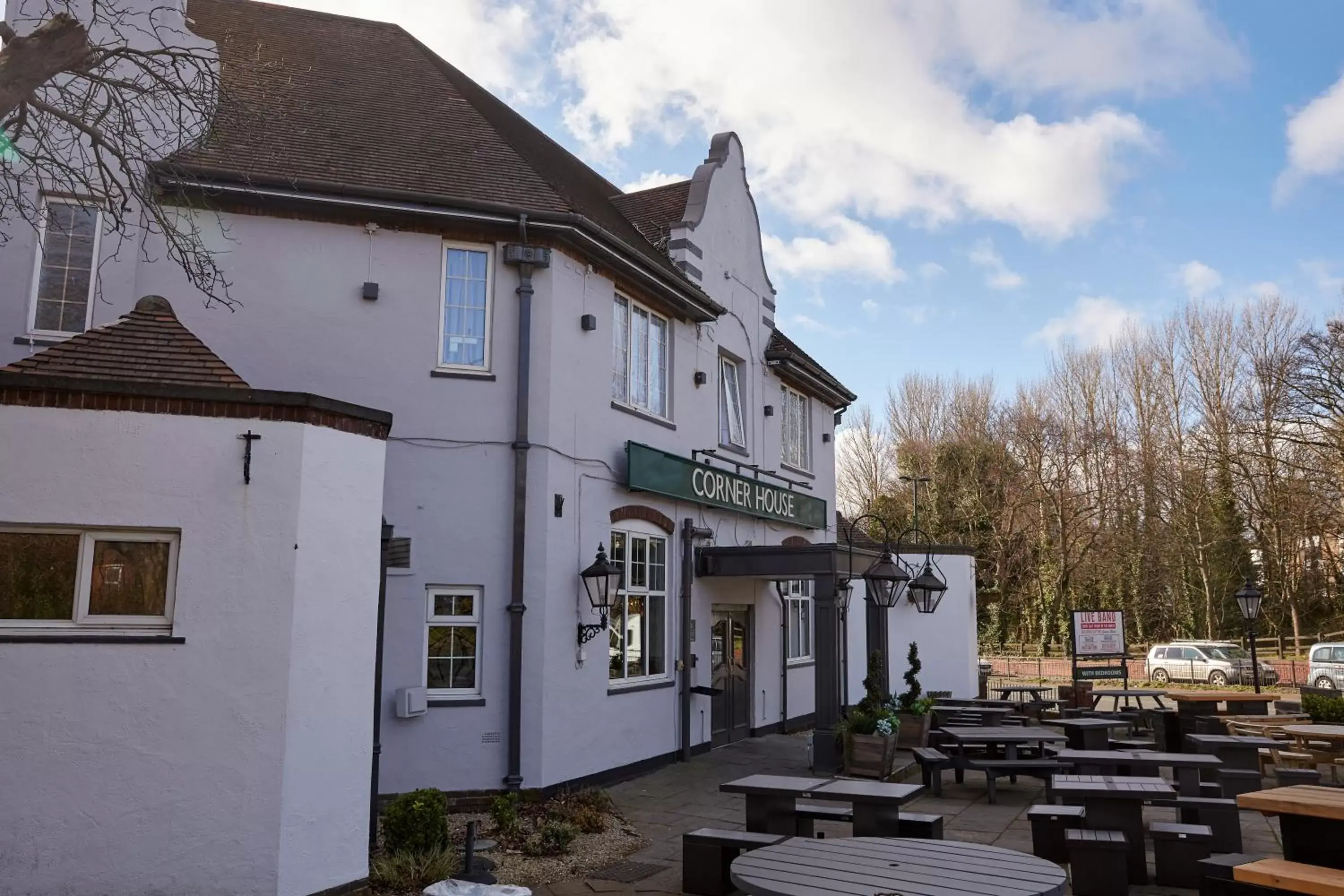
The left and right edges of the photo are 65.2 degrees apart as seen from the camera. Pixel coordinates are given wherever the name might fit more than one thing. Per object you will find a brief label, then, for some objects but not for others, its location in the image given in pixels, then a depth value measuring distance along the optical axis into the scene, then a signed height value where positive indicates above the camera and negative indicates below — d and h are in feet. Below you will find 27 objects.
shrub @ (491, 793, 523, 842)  30.53 -5.87
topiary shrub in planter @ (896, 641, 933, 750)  48.57 -4.56
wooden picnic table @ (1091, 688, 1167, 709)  59.93 -4.52
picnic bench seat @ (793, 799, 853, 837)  27.07 -5.13
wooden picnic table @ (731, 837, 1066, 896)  17.42 -4.46
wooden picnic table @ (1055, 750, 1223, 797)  30.25 -4.28
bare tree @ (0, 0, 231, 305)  21.88 +13.34
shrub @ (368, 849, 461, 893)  24.70 -6.00
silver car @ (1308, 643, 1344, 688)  83.46 -3.62
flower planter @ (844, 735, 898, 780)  42.04 -5.58
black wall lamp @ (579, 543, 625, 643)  38.22 +1.21
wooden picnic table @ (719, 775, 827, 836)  26.43 -4.72
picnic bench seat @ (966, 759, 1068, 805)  35.78 -5.18
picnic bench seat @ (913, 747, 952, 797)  37.47 -5.34
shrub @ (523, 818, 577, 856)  28.99 -6.21
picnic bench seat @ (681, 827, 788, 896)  24.75 -5.70
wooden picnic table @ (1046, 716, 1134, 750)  40.19 -4.32
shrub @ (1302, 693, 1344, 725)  44.96 -3.90
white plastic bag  22.54 -5.85
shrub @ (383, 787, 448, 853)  25.88 -5.13
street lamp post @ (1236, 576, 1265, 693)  67.56 +0.94
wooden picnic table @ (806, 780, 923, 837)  25.08 -4.49
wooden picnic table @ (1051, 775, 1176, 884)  25.67 -4.67
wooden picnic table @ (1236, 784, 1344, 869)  19.63 -3.95
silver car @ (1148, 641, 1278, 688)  103.76 -4.65
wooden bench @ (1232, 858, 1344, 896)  17.78 -4.51
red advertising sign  71.51 -1.15
